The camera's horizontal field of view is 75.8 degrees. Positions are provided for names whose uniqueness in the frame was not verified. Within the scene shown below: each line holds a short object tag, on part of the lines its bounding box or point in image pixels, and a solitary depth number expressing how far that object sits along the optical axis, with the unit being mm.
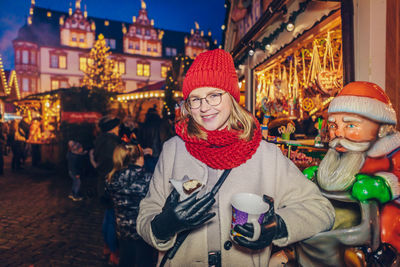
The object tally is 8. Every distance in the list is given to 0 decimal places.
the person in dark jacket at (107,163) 3918
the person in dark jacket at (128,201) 3257
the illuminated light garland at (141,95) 16878
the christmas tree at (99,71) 27062
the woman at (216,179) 1464
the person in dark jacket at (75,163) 6934
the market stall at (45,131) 10834
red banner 10086
